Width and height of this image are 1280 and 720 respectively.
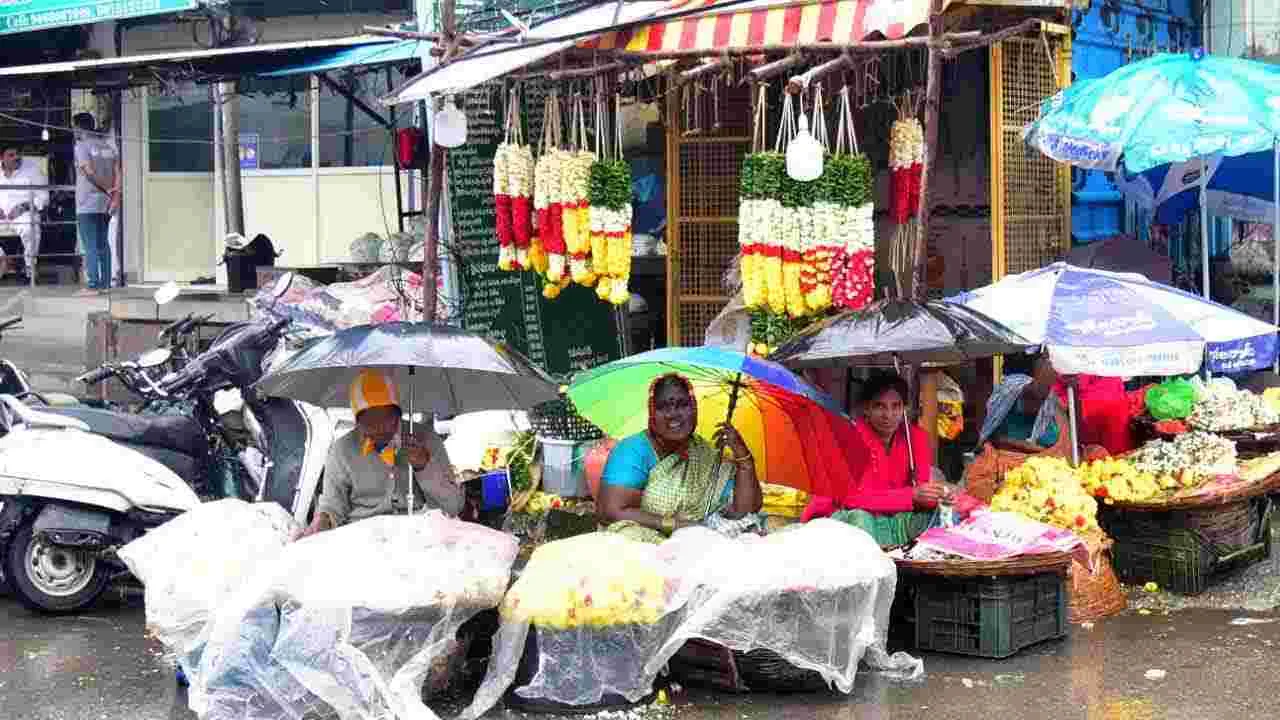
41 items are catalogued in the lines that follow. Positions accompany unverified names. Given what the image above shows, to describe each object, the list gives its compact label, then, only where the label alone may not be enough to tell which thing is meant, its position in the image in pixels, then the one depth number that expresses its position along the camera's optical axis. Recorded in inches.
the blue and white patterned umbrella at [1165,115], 342.6
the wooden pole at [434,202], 365.1
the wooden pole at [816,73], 317.4
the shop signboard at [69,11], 582.6
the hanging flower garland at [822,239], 338.6
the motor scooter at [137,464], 328.2
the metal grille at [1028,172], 390.6
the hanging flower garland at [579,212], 375.2
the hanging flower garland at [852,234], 339.3
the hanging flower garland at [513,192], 388.5
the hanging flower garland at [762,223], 341.1
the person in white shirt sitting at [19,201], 677.3
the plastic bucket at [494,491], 362.3
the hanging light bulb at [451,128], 360.4
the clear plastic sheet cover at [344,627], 243.6
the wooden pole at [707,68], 354.3
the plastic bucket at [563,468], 378.0
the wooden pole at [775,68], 327.6
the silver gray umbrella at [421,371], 266.2
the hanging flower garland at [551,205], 378.3
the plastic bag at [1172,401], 362.6
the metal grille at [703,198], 423.2
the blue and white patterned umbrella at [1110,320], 311.1
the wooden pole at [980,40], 312.7
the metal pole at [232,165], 631.8
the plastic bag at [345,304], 449.4
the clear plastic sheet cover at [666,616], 251.4
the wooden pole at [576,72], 369.1
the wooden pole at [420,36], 363.6
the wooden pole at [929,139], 309.0
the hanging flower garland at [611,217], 372.8
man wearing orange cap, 286.0
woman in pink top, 296.5
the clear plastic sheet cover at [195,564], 261.3
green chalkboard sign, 428.5
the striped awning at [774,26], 358.3
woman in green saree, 295.7
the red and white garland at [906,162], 362.6
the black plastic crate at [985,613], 278.7
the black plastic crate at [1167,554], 323.0
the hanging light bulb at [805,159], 334.6
